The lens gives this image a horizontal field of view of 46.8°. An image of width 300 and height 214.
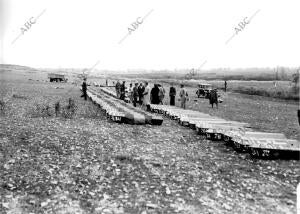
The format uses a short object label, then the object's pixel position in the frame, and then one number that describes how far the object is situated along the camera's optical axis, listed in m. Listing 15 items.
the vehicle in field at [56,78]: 69.71
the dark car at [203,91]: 39.44
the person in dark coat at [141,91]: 23.86
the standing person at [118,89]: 31.51
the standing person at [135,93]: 24.19
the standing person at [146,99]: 23.61
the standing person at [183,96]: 24.52
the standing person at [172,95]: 25.81
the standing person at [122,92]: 30.27
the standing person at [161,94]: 25.92
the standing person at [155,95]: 25.56
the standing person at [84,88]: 30.24
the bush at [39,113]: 18.27
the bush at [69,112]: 18.04
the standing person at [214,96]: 26.87
